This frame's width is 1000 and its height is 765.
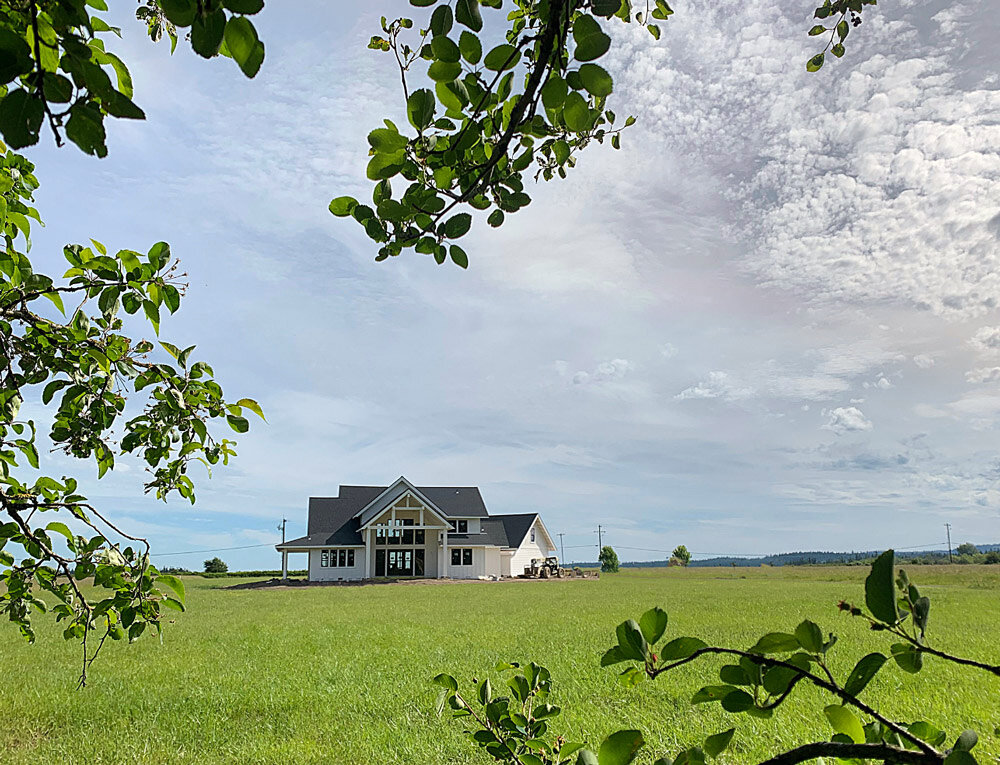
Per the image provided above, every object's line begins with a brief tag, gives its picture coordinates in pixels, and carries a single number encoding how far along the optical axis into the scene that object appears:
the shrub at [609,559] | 50.25
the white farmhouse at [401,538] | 34.50
